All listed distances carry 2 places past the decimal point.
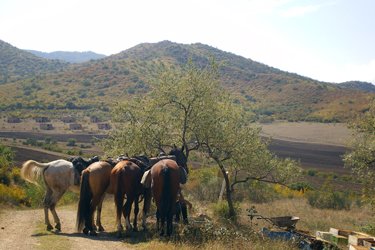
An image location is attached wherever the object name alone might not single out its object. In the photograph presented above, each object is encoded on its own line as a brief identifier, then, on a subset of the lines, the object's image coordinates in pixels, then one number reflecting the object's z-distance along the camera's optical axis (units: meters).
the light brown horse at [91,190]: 8.38
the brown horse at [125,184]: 8.08
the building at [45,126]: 60.36
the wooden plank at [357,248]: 8.17
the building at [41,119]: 64.56
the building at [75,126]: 63.97
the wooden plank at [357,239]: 9.15
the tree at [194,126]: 10.91
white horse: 8.99
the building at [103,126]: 64.78
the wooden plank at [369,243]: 8.84
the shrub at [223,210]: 12.05
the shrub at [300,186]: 25.44
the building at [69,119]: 69.04
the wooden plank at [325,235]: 10.16
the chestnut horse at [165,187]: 7.71
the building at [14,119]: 59.97
